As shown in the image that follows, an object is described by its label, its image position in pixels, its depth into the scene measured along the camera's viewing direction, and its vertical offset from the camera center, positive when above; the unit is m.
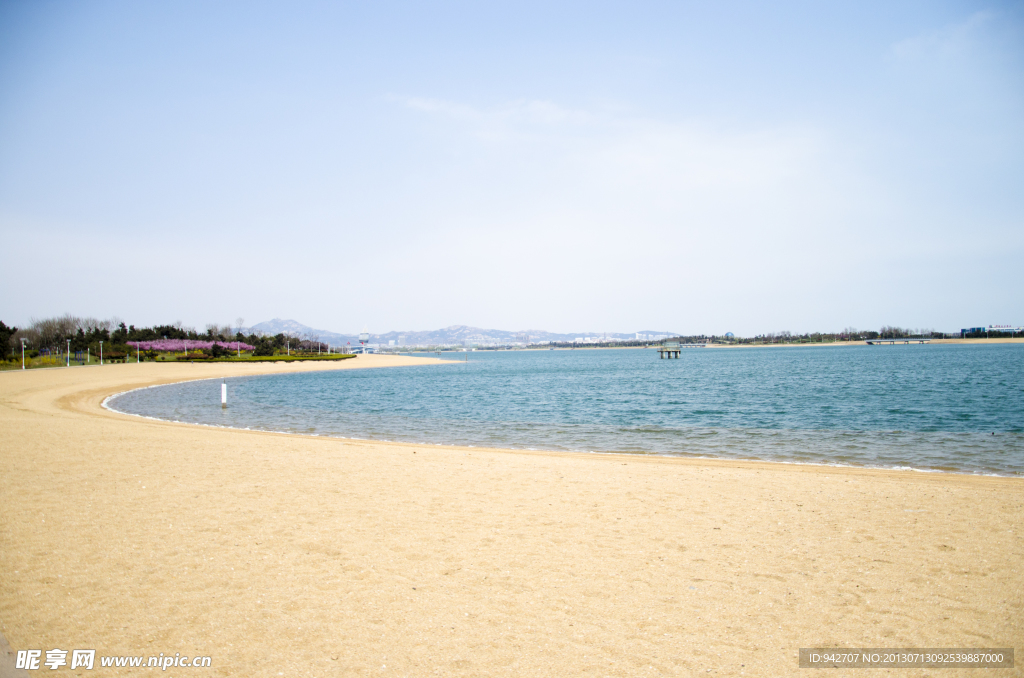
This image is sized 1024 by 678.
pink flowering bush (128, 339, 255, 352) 81.38 +0.39
